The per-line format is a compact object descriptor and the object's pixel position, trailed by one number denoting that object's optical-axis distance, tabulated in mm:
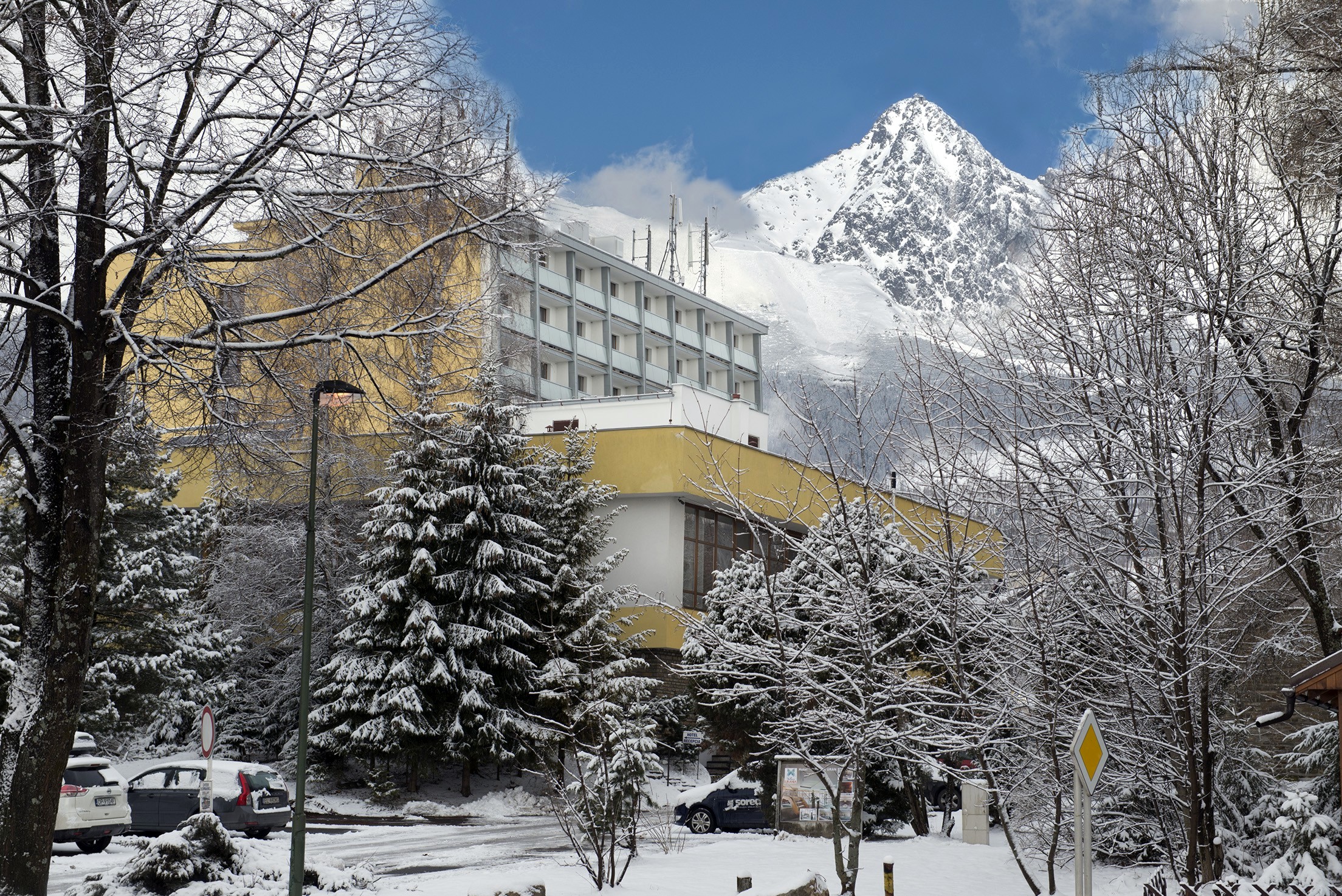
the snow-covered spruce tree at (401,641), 32188
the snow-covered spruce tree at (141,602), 31562
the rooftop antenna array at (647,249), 91875
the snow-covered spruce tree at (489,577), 32938
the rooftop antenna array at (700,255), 100500
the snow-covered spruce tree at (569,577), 33844
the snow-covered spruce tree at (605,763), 17594
